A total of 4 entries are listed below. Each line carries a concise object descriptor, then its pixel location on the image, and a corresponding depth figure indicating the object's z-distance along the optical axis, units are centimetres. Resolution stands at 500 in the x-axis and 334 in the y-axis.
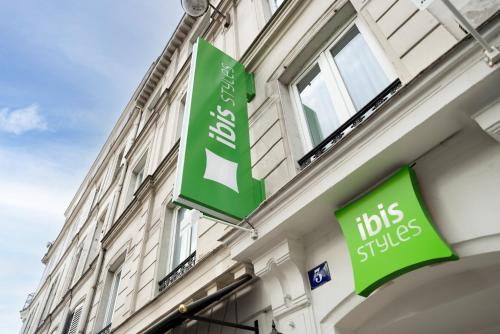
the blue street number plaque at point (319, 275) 370
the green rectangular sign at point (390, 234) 271
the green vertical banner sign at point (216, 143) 422
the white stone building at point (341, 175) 281
